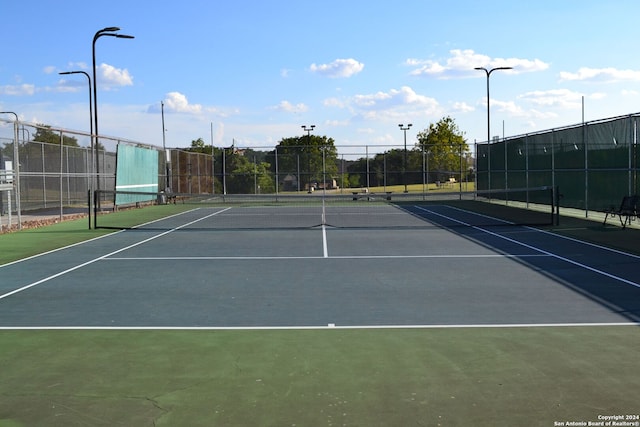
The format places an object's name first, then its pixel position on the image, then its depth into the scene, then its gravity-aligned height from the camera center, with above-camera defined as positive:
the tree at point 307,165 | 45.75 +1.38
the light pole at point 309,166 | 45.72 +1.27
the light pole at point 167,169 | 41.75 +1.09
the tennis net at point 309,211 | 24.41 -1.12
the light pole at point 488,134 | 38.91 +2.82
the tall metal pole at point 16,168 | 22.11 +0.68
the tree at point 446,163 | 45.03 +1.39
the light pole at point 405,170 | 45.69 +0.89
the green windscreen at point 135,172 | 33.28 +0.82
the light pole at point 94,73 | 29.46 +4.87
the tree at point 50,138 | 33.67 +2.63
